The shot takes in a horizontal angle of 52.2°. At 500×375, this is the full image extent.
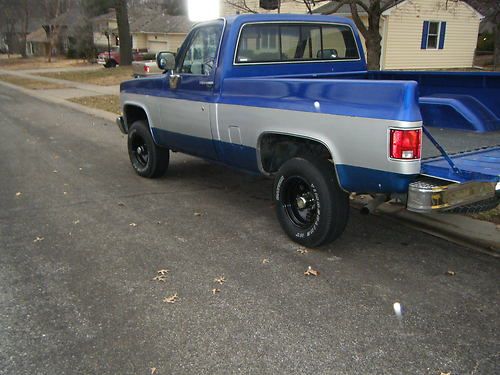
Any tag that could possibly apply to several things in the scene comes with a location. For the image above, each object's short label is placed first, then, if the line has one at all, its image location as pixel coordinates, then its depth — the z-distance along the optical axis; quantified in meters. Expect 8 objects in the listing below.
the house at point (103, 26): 58.62
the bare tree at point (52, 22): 53.56
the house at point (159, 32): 48.06
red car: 34.62
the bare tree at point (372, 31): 13.44
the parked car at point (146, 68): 19.31
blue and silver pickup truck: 3.60
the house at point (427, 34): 24.12
